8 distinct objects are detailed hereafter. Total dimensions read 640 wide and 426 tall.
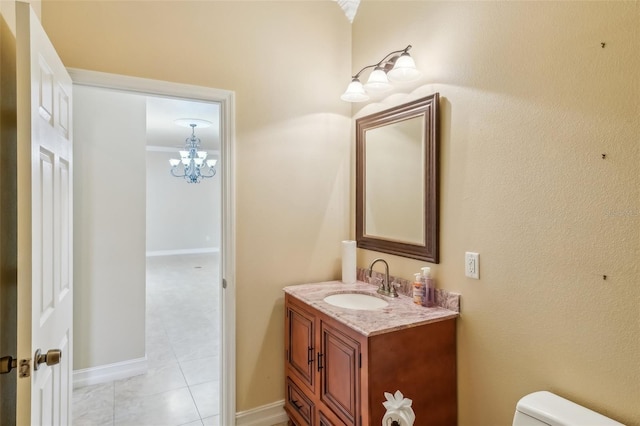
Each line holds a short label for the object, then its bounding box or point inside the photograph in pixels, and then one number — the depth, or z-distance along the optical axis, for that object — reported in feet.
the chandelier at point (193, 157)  18.06
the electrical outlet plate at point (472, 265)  5.34
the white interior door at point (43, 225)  3.33
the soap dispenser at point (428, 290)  5.95
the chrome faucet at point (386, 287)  6.65
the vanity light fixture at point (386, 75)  6.14
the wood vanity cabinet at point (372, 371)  4.92
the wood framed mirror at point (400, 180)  6.10
